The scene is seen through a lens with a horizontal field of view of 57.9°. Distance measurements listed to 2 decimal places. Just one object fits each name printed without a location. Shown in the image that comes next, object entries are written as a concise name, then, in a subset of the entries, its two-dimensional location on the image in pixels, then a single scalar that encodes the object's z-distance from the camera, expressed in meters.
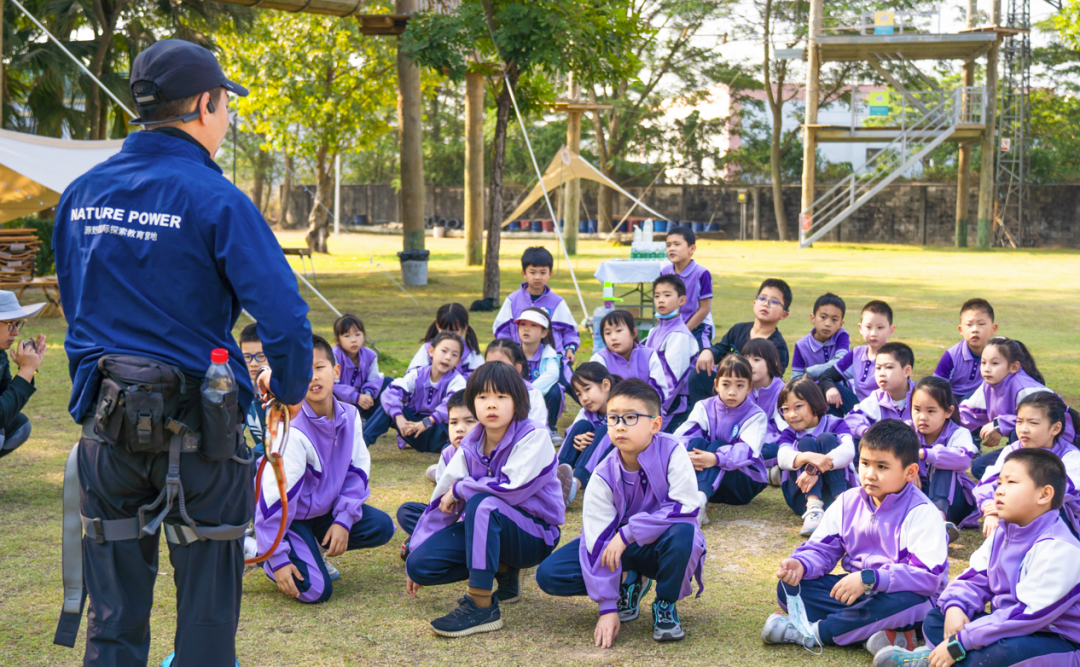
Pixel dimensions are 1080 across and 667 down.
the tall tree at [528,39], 9.97
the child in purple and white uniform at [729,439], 4.62
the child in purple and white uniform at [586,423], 4.98
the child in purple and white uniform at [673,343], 5.92
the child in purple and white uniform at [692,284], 6.77
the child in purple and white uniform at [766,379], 5.03
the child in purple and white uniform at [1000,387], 4.70
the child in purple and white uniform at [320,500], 3.60
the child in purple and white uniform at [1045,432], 3.74
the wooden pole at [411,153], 14.64
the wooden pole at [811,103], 23.81
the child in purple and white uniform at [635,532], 3.27
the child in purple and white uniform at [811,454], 4.36
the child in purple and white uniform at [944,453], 4.17
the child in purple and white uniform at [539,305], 6.54
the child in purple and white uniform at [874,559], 3.11
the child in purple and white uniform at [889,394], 4.78
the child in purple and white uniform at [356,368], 5.81
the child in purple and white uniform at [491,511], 3.40
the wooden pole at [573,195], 19.47
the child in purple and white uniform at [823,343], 6.00
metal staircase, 23.11
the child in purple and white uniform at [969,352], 5.39
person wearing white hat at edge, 4.17
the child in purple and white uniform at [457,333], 5.80
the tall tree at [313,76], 18.86
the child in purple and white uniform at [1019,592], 2.70
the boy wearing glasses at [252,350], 5.07
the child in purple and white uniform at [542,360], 5.93
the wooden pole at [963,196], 24.95
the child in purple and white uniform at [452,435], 3.93
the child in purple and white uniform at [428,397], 5.39
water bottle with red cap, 2.21
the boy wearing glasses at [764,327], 5.96
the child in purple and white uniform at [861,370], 5.48
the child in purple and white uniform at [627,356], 5.57
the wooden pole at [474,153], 16.11
